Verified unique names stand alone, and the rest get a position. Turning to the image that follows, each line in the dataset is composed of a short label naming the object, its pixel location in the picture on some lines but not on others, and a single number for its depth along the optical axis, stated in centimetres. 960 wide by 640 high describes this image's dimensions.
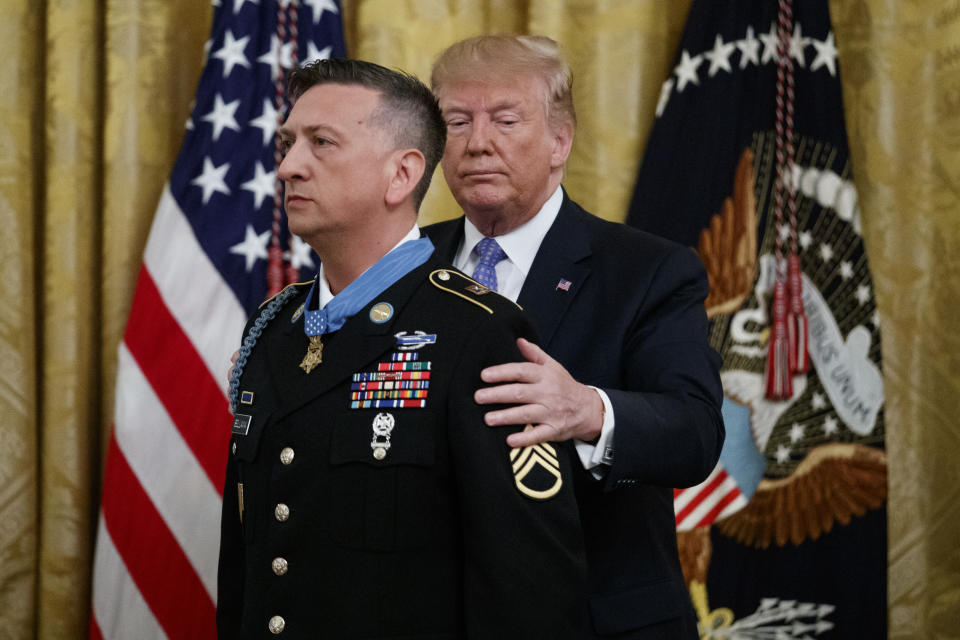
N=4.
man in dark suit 453
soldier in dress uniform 439
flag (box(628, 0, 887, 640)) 550
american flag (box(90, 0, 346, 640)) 558
